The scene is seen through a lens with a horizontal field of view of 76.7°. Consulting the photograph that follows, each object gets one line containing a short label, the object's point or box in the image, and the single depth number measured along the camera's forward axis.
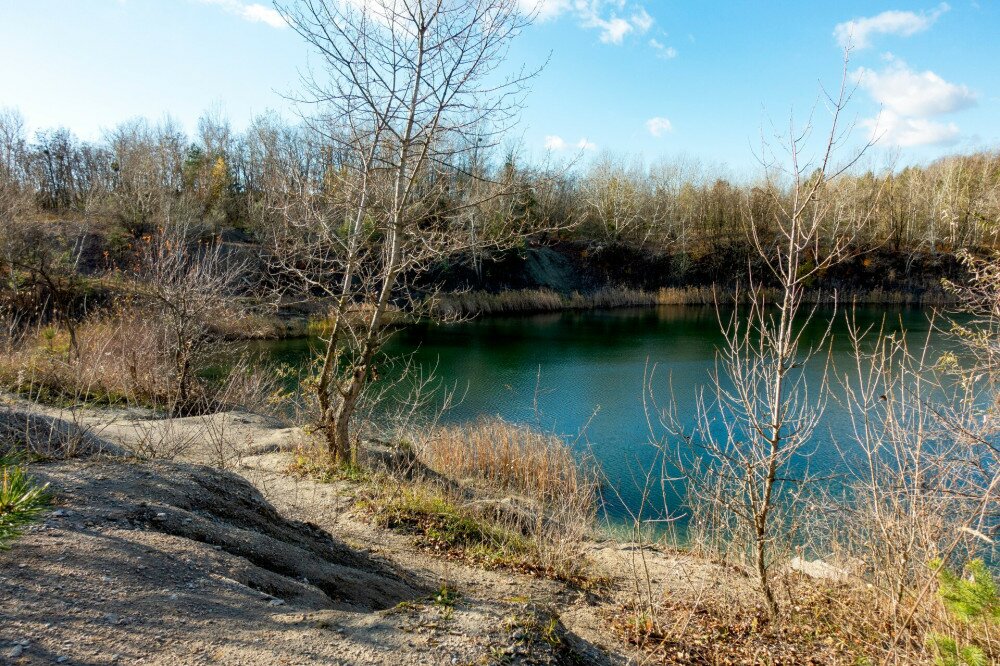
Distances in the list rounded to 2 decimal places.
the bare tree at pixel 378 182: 6.70
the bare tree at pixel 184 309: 11.20
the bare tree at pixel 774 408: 4.35
